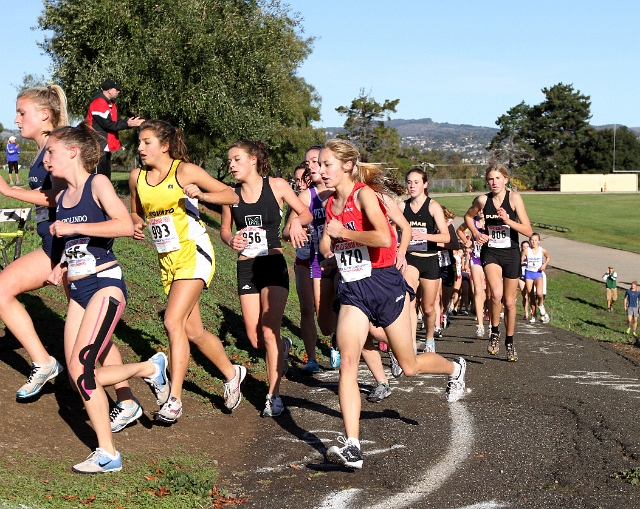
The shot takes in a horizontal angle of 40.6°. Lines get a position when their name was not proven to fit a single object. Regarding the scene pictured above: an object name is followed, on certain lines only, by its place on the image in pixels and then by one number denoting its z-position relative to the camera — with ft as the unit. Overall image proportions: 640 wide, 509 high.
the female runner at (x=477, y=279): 42.96
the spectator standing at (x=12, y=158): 92.68
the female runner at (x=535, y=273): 65.51
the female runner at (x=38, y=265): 20.84
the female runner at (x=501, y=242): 35.81
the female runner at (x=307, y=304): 31.76
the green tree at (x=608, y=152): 410.10
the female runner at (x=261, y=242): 25.45
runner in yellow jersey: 22.12
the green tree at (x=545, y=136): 409.08
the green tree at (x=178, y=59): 85.61
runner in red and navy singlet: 20.12
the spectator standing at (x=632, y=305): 68.64
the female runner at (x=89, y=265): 17.98
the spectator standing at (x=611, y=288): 80.07
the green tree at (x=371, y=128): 294.66
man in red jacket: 39.93
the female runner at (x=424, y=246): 35.86
